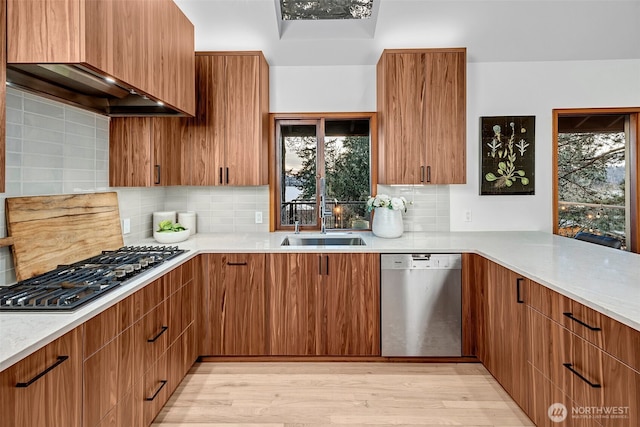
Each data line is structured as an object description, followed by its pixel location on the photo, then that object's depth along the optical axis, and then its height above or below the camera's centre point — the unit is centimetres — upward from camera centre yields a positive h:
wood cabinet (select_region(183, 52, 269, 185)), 315 +72
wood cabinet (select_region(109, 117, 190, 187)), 276 +42
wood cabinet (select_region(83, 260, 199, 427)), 152 -69
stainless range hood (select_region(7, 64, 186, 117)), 172 +66
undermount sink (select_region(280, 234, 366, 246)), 342 -28
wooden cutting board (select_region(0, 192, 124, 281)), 187 -11
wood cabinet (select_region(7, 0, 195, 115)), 153 +78
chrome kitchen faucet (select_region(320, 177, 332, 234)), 346 -1
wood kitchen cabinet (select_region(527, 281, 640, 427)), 137 -65
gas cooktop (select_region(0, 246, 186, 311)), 146 -33
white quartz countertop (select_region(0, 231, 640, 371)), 130 -32
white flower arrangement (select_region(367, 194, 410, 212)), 328 +5
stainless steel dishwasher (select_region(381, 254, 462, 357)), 282 -71
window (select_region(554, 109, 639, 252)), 348 +31
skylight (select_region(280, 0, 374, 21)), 302 +159
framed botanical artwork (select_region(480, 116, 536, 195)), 348 +48
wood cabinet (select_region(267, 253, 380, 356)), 285 -72
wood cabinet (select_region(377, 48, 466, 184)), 313 +76
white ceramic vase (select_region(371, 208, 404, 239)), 329 -13
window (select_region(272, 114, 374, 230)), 368 +34
